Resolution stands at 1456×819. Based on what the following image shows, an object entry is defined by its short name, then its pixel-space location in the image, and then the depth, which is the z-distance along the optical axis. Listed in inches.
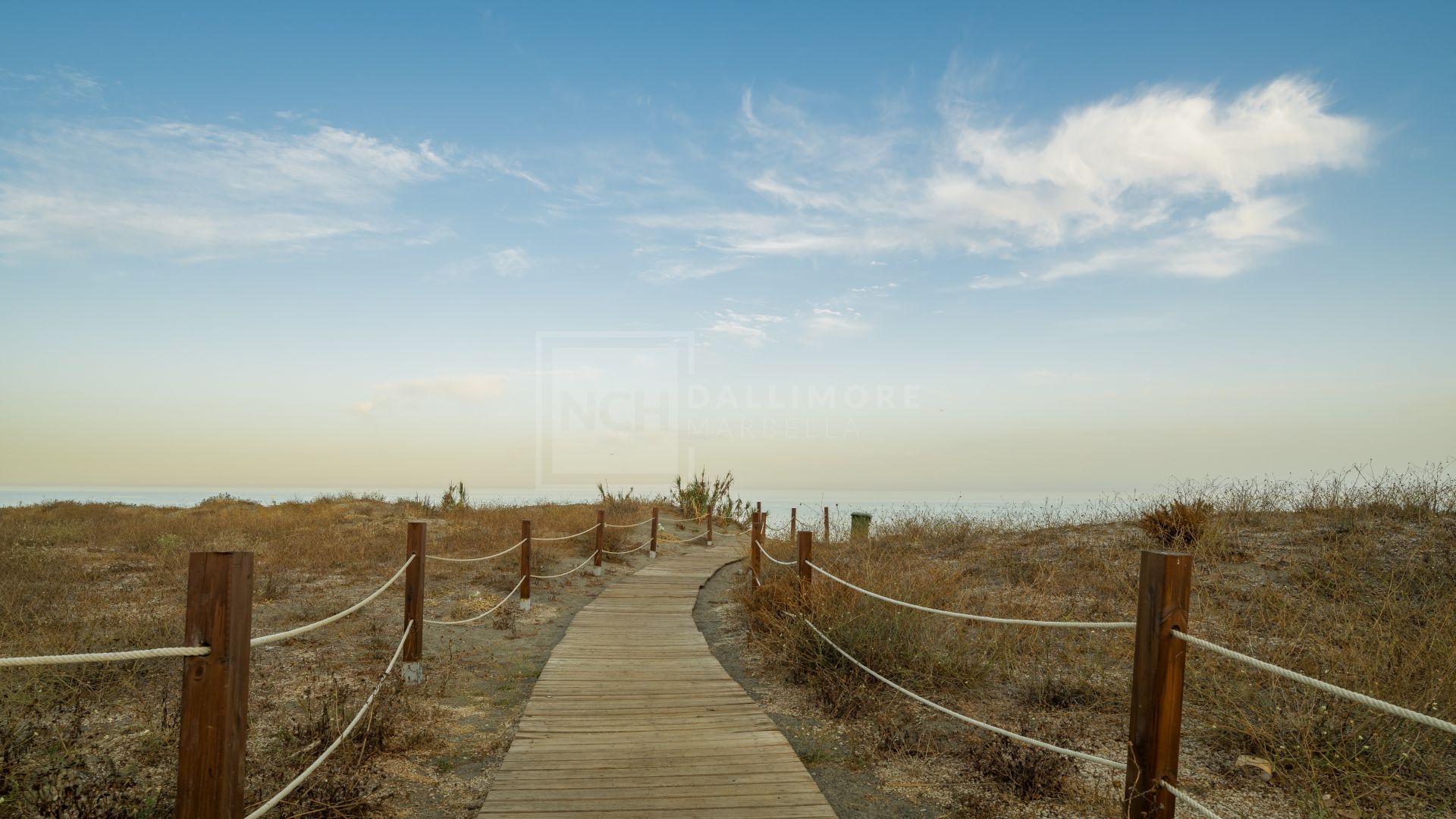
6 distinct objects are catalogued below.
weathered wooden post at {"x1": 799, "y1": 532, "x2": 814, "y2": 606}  316.2
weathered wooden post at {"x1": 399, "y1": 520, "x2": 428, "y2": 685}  268.2
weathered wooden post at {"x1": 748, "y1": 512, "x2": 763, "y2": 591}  419.5
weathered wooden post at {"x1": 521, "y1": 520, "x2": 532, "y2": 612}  410.9
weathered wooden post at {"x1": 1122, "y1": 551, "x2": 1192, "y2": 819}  123.6
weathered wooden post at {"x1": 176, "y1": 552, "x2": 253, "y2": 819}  114.1
